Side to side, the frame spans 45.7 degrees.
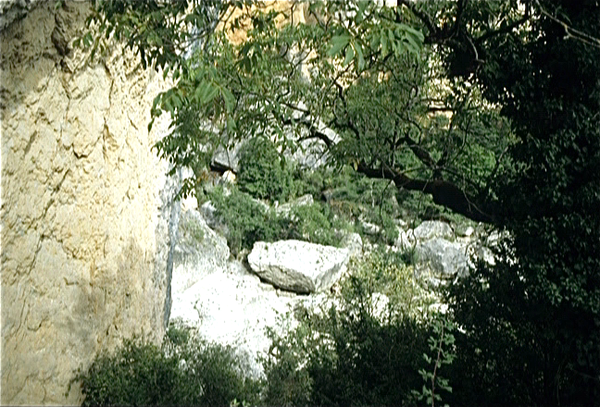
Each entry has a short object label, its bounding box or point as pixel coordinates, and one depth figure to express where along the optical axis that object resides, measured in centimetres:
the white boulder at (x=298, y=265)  1187
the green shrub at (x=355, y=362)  550
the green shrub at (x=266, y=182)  1498
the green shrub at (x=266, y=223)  1322
